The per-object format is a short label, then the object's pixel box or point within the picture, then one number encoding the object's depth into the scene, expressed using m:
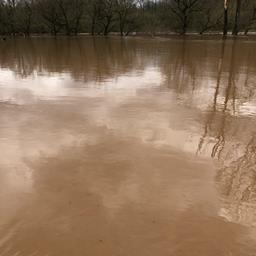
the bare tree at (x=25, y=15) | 42.31
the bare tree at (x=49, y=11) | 42.00
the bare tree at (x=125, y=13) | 41.28
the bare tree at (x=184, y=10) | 37.80
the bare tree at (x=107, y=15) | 41.09
